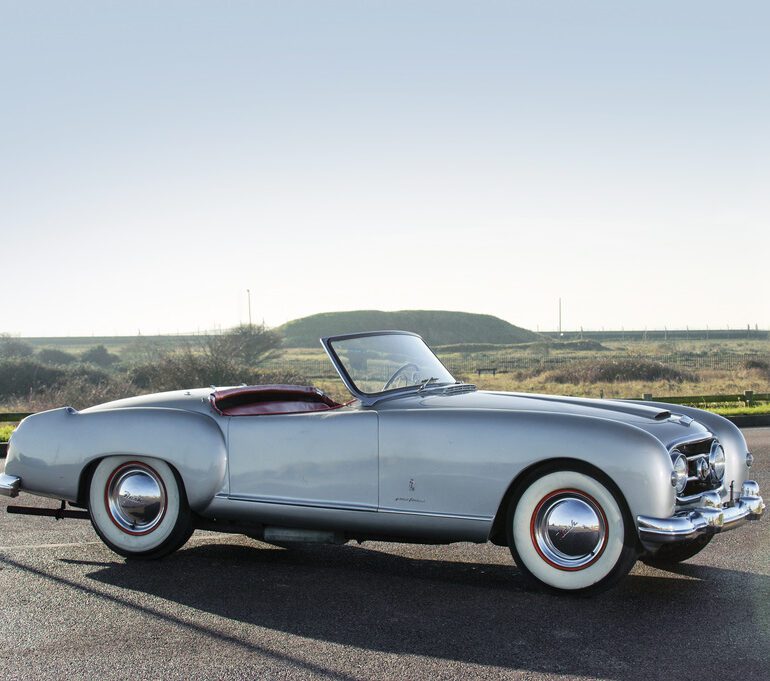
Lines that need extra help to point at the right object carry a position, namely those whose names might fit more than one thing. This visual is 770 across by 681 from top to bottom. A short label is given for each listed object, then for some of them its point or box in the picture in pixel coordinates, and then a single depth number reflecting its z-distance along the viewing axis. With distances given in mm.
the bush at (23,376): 43875
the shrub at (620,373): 44844
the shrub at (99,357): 91712
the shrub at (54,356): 90125
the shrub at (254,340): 54469
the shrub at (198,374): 32406
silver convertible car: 4945
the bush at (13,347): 89444
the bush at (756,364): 48525
